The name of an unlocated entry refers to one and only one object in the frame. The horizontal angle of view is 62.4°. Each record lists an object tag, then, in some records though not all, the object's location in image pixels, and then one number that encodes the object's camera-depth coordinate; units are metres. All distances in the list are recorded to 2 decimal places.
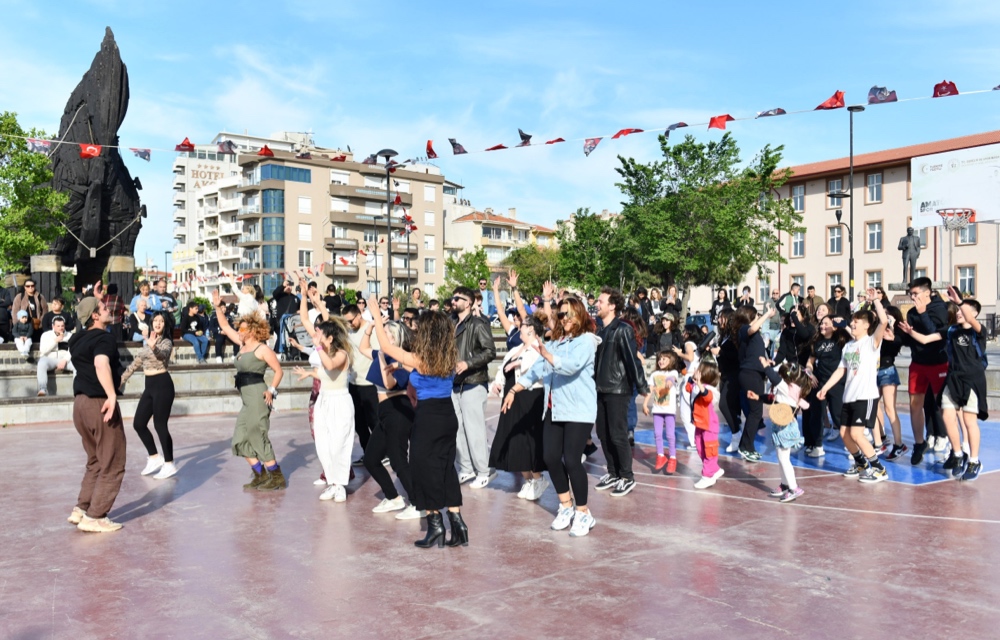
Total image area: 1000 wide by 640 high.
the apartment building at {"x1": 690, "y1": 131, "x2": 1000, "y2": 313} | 50.47
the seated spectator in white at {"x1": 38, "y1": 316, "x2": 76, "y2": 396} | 14.31
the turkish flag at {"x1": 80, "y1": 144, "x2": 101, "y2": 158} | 16.82
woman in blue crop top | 6.21
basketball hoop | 29.78
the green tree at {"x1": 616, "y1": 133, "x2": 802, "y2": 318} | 43.66
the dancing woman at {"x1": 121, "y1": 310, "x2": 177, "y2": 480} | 8.69
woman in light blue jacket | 6.54
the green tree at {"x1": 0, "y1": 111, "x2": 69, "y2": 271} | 31.16
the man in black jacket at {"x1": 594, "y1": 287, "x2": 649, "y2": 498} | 7.61
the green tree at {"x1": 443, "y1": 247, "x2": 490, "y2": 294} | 80.38
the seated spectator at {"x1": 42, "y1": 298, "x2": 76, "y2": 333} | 15.51
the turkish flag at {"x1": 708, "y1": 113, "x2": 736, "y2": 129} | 14.31
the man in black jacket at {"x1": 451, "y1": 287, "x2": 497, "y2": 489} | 7.89
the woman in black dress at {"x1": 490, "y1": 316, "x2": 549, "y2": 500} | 7.64
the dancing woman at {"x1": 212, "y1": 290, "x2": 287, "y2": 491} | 8.16
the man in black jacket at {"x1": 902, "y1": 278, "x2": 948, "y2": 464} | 9.11
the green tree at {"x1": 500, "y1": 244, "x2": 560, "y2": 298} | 77.69
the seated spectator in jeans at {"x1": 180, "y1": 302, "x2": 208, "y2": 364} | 18.08
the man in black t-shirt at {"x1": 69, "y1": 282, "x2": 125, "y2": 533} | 6.61
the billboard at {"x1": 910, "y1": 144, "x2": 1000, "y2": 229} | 29.59
